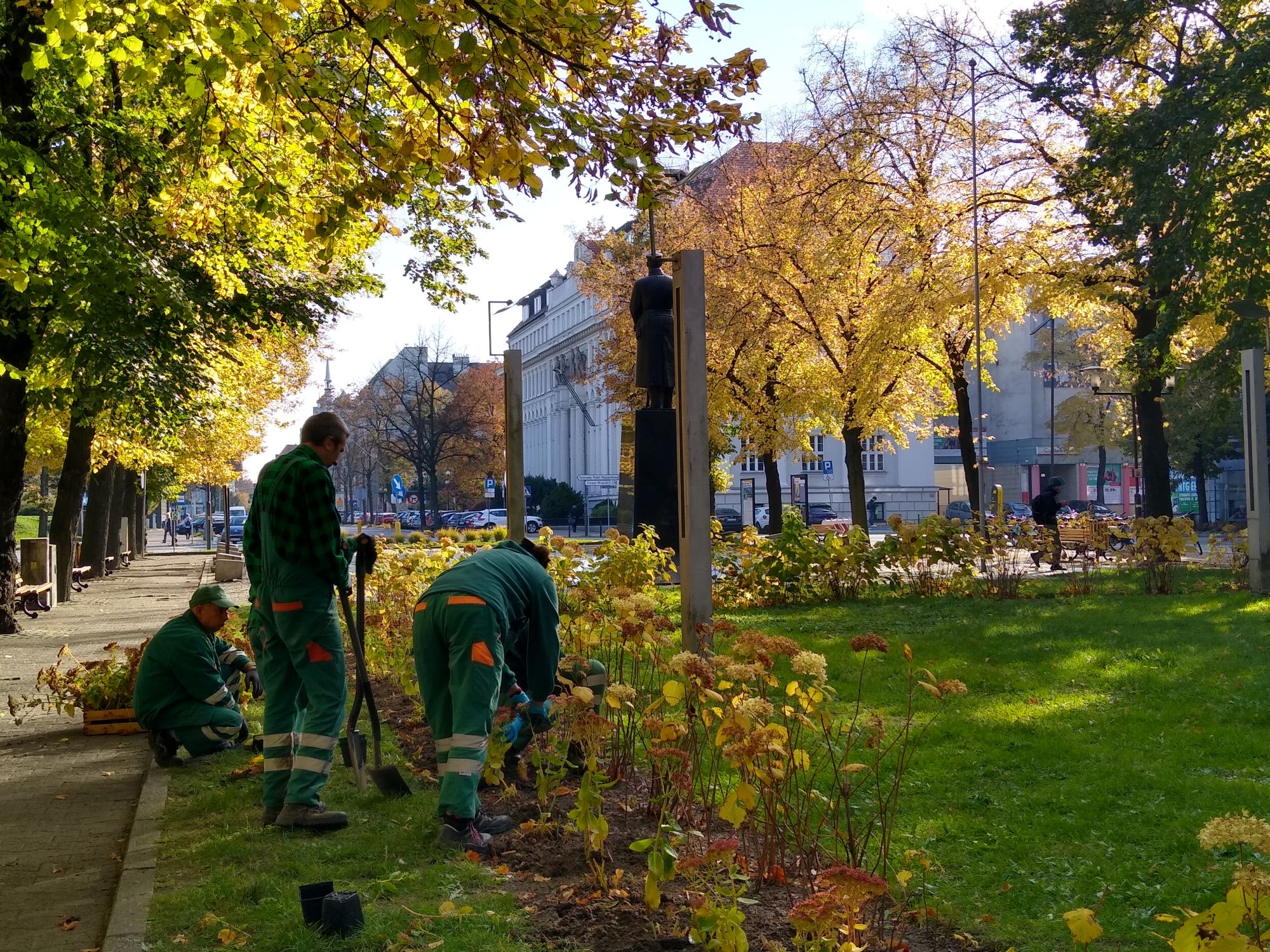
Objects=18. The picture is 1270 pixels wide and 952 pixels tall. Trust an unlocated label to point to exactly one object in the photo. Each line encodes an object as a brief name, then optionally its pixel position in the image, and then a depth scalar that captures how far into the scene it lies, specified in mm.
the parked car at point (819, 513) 62506
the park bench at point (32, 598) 18780
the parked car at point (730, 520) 56969
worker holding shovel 6004
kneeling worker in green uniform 8164
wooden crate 9688
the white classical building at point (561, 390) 91750
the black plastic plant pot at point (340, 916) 4332
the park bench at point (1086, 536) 17547
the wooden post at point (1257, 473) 15680
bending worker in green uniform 5312
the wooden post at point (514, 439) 11484
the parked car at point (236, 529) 66294
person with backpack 21266
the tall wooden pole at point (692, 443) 7898
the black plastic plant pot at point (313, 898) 4461
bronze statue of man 13859
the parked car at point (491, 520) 63531
